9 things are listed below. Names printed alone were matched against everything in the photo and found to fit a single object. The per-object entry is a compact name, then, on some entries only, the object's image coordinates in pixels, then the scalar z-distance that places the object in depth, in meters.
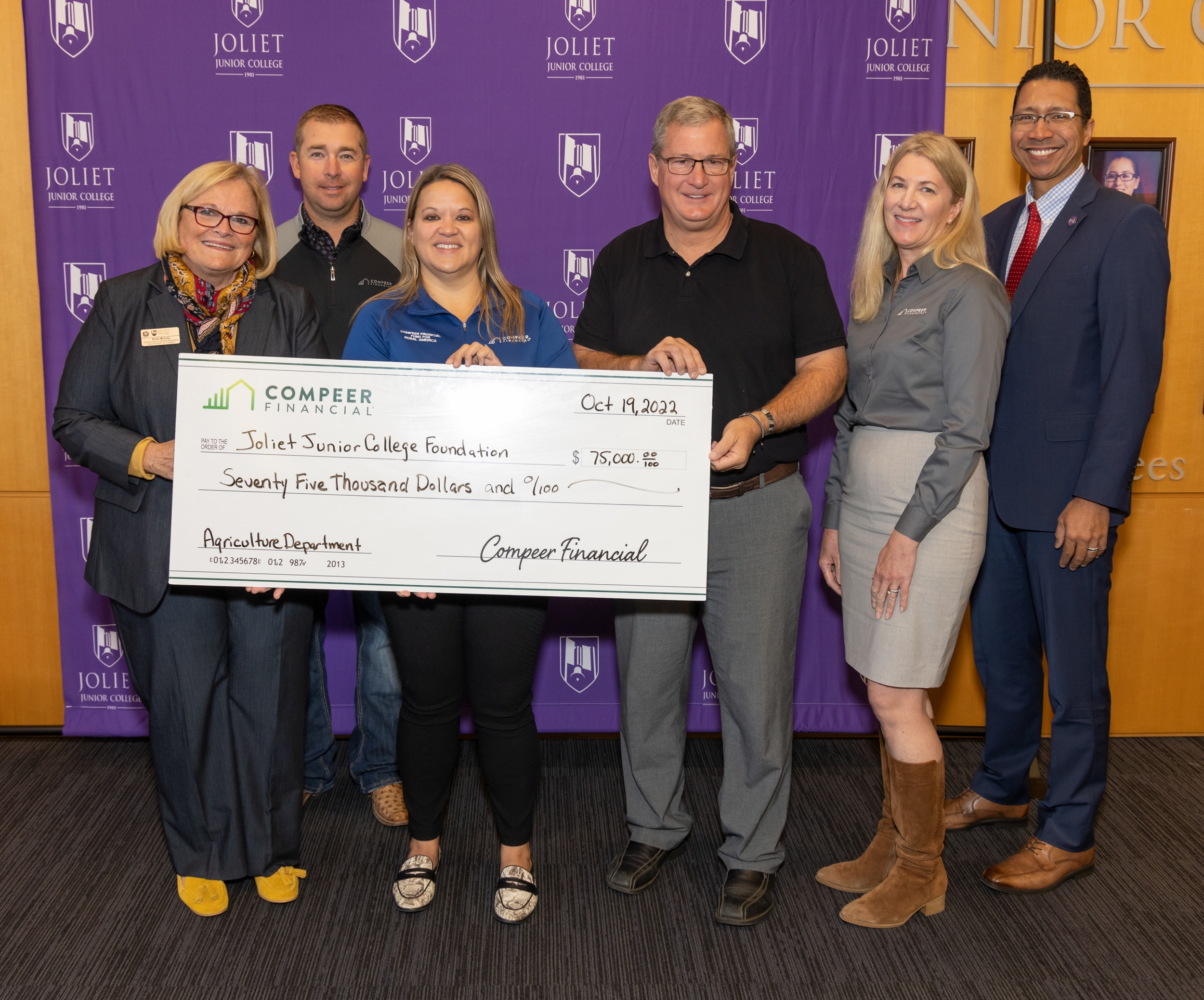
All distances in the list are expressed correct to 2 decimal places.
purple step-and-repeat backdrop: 3.10
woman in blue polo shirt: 2.12
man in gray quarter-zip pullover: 2.77
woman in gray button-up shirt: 2.07
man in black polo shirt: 2.21
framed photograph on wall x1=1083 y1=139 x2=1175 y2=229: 3.22
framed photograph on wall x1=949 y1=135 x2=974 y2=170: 3.27
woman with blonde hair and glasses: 2.14
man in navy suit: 2.32
